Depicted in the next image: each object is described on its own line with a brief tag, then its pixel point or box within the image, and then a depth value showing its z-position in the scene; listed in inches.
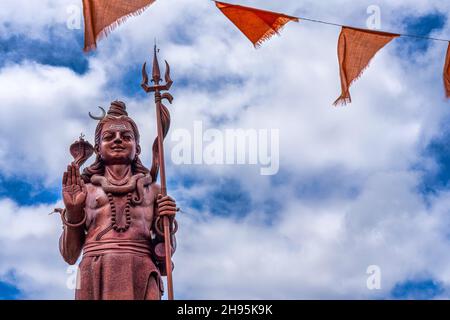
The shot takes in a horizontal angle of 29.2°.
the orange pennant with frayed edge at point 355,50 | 567.4
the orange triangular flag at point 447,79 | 581.3
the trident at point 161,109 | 536.3
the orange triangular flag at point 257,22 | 563.5
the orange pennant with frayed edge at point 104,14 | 544.4
